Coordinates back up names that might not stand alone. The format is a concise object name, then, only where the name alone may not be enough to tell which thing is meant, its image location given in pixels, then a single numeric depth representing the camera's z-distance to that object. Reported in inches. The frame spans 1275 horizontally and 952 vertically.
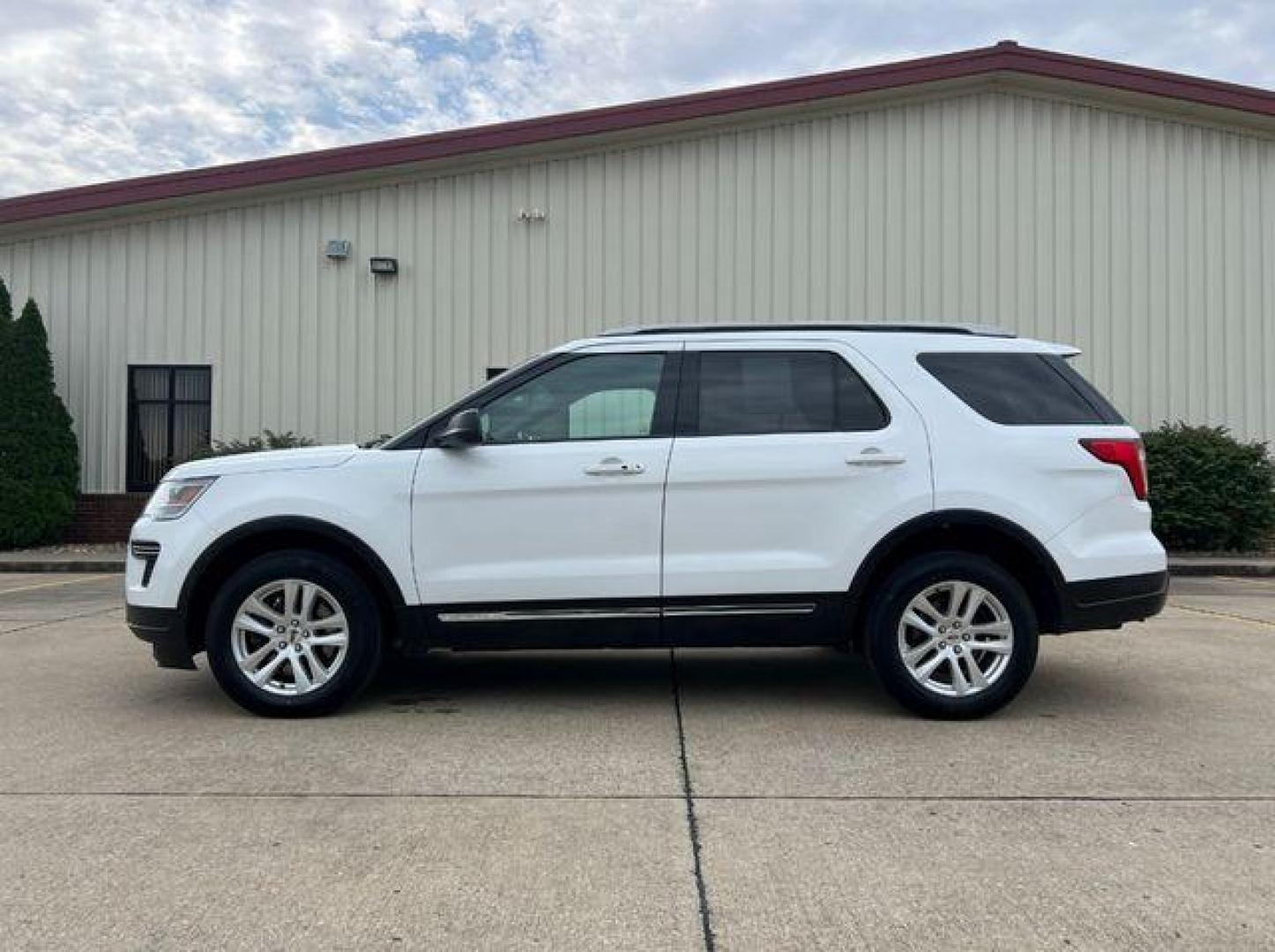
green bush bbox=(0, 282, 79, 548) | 573.0
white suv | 202.2
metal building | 601.9
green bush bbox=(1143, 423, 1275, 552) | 541.6
